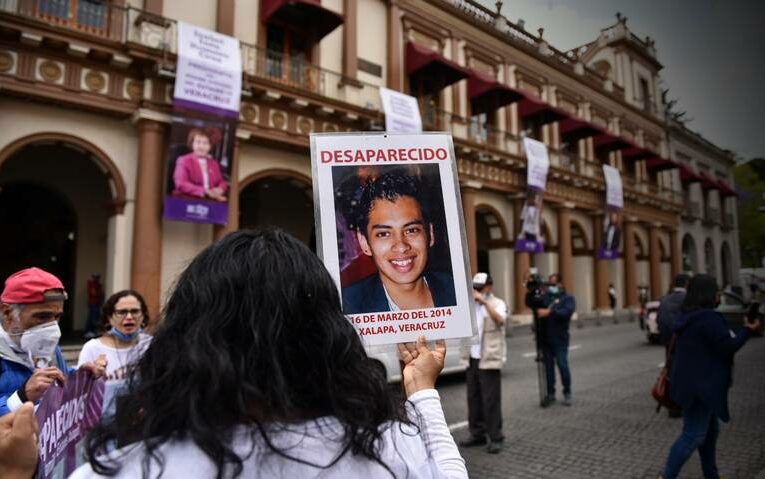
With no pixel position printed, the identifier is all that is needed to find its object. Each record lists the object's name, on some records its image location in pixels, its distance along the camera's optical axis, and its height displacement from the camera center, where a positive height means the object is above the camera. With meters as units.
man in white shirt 5.25 -1.24
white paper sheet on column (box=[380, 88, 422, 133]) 14.22 +4.99
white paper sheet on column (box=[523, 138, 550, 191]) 19.11 +4.52
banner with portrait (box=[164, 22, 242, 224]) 10.49 +3.39
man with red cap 2.37 -0.25
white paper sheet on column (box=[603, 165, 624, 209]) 23.17 +4.31
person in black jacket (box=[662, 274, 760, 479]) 3.81 -0.80
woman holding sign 0.96 -0.24
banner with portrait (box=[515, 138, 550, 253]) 19.00 +2.97
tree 31.34 +3.78
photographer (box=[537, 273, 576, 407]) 7.21 -0.97
